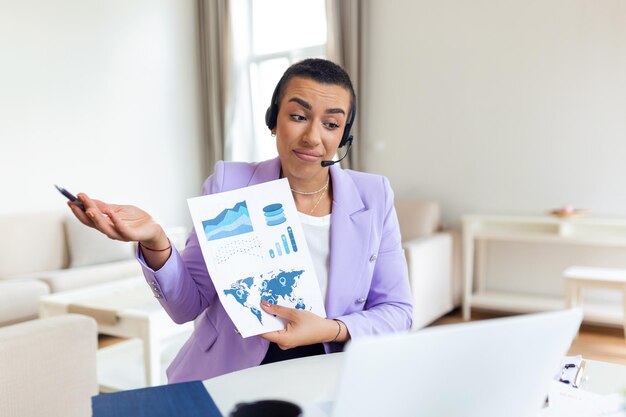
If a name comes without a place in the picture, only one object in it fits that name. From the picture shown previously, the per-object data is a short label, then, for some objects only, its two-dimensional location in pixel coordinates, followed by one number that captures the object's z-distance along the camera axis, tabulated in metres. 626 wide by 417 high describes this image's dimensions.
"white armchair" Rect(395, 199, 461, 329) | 3.54
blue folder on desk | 0.70
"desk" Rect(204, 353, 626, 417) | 0.80
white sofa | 3.61
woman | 1.02
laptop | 0.46
